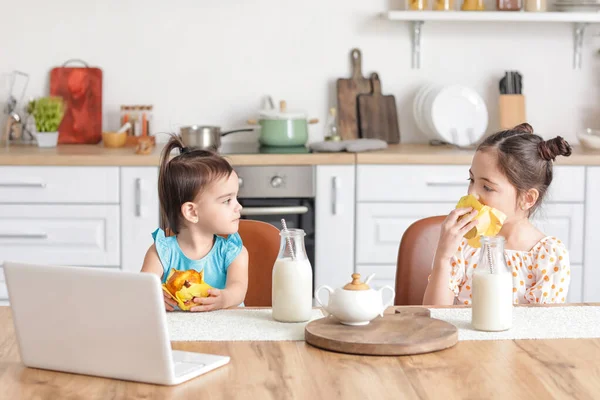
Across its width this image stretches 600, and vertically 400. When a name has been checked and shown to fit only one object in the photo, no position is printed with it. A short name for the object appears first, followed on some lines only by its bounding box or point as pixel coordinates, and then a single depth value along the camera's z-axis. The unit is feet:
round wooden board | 5.20
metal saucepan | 12.62
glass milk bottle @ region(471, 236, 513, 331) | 5.69
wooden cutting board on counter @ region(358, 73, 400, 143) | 13.73
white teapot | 5.50
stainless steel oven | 12.10
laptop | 4.66
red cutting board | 13.67
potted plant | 13.00
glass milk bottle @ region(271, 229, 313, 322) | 5.91
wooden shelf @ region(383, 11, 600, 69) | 13.16
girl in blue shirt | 7.17
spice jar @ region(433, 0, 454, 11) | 13.46
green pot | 12.92
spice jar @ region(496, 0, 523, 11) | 13.55
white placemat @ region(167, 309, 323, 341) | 5.59
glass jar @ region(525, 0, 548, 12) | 13.46
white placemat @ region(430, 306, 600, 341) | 5.66
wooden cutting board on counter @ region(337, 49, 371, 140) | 13.76
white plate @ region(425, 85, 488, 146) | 13.44
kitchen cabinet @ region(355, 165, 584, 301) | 12.17
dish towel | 12.27
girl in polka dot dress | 6.92
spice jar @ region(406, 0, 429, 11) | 13.37
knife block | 13.66
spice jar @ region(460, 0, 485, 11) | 13.50
